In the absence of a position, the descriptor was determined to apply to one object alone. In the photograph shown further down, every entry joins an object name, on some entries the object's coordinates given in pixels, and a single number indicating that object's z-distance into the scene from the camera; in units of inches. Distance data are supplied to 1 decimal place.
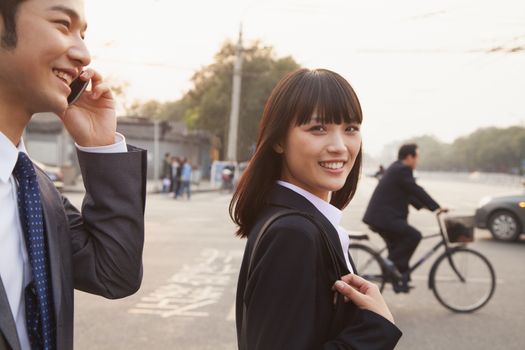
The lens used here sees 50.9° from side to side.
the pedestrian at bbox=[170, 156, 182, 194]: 829.8
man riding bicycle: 219.8
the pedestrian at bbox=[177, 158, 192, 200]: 821.2
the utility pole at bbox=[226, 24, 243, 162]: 1047.3
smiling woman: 54.2
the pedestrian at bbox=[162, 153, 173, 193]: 905.9
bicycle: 217.8
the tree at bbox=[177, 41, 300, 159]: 1496.1
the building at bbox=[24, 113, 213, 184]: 1165.7
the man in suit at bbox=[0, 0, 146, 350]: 46.4
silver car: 439.8
